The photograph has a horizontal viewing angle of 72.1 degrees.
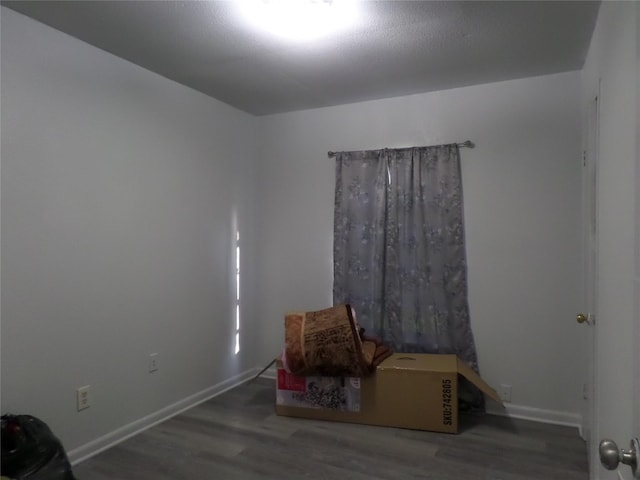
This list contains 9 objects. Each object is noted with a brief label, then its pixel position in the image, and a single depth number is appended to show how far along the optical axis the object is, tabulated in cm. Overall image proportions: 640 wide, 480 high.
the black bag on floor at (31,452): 196
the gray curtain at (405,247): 328
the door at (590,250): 214
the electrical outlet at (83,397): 250
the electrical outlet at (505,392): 315
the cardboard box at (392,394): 285
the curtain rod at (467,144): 326
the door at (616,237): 118
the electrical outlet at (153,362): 300
